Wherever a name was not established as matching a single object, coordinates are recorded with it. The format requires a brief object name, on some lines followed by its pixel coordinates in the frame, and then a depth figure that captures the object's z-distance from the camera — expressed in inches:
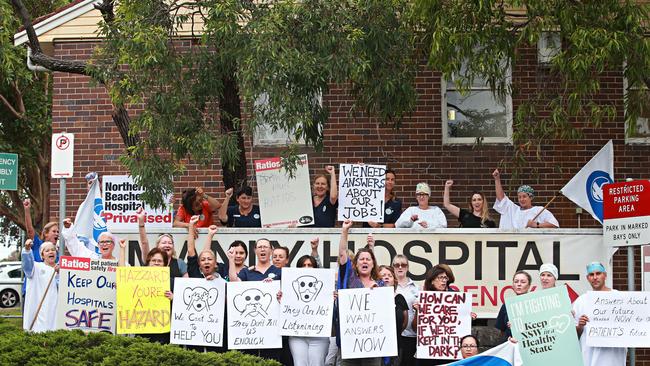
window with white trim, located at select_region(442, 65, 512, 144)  624.7
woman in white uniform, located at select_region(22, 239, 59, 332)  465.4
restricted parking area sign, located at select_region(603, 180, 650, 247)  430.0
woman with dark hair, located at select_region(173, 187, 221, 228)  512.1
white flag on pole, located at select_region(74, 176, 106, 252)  539.2
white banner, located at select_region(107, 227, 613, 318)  476.1
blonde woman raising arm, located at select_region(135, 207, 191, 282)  441.7
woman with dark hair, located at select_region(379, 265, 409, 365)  418.0
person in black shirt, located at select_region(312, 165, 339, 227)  500.7
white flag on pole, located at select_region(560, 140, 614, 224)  527.2
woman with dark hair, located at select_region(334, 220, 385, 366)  414.9
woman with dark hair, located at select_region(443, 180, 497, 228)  492.4
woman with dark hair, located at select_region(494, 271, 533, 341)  408.5
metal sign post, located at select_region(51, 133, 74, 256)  478.0
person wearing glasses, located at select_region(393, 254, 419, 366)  422.9
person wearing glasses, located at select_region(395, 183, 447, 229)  484.1
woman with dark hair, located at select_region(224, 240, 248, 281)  432.8
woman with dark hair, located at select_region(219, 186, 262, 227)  503.2
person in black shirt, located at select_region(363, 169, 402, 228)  498.6
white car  1254.3
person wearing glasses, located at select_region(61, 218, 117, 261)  487.2
